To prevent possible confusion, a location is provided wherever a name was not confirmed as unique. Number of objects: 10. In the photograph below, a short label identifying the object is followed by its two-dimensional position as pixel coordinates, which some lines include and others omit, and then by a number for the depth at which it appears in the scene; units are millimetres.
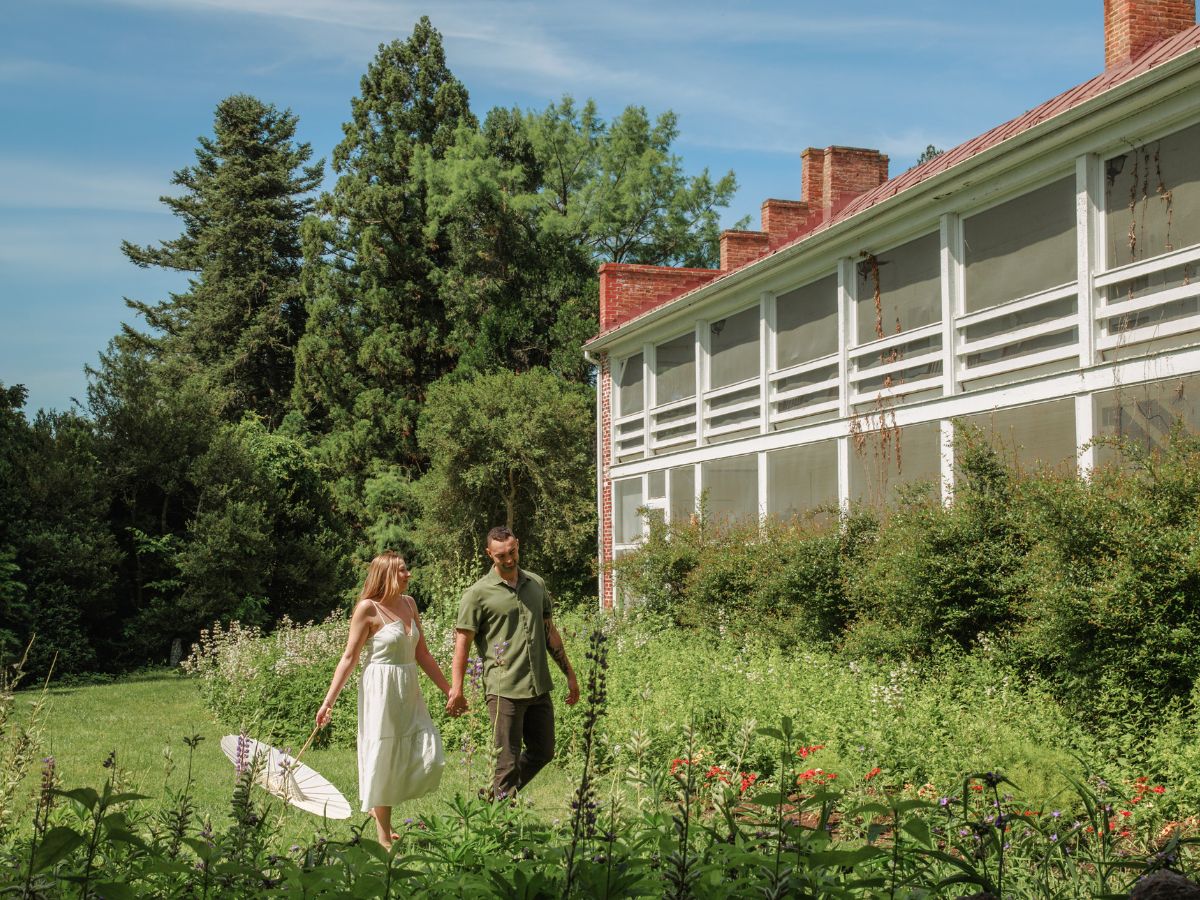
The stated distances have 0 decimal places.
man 6883
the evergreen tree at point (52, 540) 23984
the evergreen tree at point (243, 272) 43094
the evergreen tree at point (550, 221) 36031
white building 11586
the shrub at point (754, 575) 13562
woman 6582
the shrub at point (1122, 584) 8352
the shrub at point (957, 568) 10719
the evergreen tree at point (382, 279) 36312
